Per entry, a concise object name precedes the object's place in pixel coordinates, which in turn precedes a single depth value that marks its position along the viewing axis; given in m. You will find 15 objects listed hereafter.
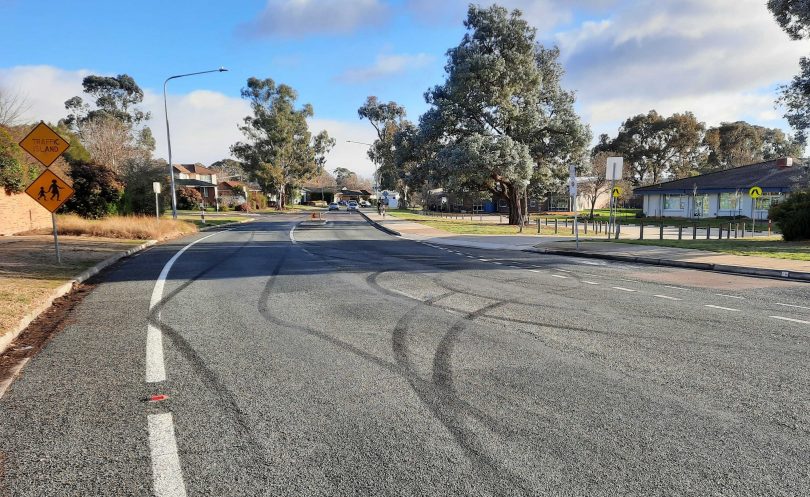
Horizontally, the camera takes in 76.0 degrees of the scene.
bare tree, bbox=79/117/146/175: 43.06
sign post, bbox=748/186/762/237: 26.91
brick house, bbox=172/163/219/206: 81.50
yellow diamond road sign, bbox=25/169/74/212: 12.57
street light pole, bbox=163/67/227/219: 31.66
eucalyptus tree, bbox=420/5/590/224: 34.81
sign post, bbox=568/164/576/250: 18.64
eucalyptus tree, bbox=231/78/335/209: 75.62
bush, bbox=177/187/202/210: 66.75
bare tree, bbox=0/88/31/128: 27.24
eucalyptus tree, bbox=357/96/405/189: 84.25
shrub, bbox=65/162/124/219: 27.53
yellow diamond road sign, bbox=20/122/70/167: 12.66
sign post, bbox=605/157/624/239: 18.86
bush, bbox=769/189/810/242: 20.02
